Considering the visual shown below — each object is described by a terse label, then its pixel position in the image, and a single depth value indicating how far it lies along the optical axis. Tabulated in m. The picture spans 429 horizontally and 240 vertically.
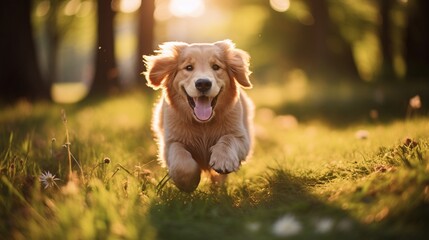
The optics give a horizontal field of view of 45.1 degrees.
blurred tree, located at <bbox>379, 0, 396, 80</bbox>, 13.35
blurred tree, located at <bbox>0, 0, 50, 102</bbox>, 10.87
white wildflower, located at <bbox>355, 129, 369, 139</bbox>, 5.41
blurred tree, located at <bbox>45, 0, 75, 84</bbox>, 22.16
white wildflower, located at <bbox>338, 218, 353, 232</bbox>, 2.63
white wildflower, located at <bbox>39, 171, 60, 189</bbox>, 3.56
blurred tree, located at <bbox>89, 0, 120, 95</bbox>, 11.70
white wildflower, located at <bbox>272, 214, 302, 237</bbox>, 2.69
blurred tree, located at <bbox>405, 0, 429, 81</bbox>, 12.54
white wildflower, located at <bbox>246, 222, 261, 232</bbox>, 2.86
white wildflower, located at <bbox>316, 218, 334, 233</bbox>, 2.66
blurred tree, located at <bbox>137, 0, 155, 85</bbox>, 11.41
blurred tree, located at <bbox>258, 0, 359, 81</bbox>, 12.10
